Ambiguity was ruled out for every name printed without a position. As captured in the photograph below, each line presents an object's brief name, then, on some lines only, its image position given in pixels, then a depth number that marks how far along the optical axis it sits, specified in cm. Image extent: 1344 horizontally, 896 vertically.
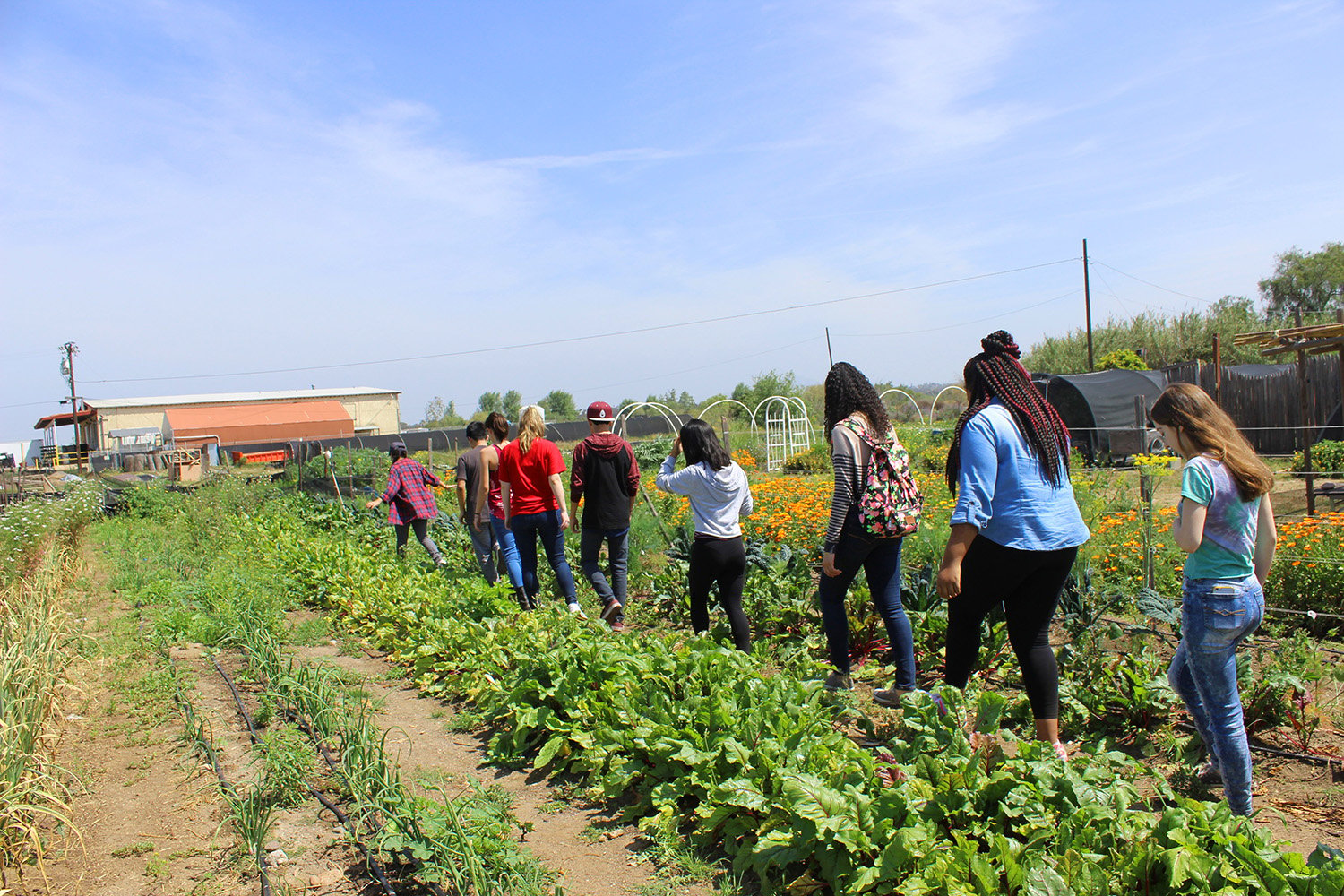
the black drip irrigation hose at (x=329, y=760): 258
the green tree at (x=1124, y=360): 2458
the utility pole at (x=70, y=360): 5209
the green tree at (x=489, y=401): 6581
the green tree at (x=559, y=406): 6256
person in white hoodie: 446
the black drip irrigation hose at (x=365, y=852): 259
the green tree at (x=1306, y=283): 4075
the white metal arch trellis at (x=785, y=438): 1984
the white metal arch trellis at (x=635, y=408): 1758
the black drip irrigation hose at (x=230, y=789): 259
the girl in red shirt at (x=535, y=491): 561
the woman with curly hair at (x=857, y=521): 374
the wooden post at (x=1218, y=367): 1200
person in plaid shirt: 792
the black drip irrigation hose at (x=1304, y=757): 311
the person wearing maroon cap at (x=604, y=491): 544
